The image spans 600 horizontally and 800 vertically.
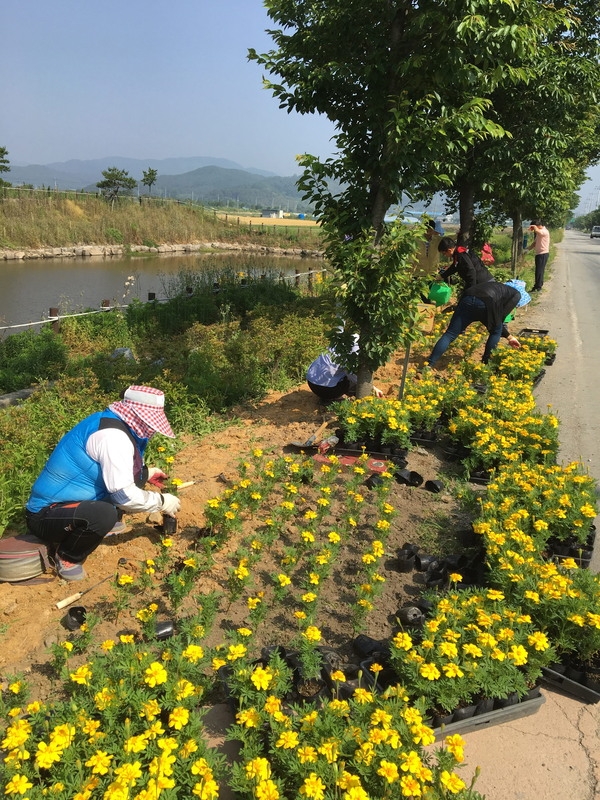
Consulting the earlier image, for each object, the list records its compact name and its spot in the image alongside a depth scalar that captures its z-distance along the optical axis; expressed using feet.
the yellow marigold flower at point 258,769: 6.25
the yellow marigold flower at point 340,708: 7.22
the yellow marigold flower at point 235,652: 7.95
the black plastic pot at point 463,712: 8.03
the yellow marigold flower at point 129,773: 6.03
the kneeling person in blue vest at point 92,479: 10.85
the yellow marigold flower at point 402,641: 8.24
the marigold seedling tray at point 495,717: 8.05
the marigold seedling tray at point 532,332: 30.53
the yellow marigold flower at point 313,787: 6.03
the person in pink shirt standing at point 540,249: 41.47
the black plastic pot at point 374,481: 14.25
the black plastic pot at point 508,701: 8.37
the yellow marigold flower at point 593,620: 8.73
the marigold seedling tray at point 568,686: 8.95
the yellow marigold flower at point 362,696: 7.41
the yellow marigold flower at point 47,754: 6.27
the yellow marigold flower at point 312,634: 8.34
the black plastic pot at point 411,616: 9.84
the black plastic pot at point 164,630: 9.38
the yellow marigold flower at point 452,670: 7.75
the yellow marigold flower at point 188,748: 6.63
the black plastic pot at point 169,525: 12.50
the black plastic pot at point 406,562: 11.72
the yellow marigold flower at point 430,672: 7.73
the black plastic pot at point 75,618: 9.96
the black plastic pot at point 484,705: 8.16
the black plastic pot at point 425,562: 11.73
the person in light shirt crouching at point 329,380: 19.76
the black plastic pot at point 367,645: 9.13
